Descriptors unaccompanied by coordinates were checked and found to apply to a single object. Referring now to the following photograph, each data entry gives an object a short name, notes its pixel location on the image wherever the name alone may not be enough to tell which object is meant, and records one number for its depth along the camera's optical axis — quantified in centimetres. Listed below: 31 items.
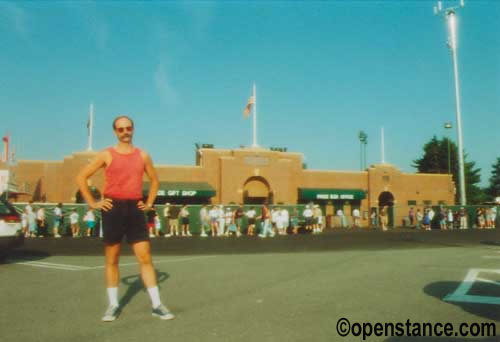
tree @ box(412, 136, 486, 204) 7006
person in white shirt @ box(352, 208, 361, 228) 3436
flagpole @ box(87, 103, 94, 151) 3475
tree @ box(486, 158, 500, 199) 8498
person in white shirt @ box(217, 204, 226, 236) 2405
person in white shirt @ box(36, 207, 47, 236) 2238
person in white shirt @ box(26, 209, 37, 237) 2155
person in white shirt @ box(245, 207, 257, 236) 2422
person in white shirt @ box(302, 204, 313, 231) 2542
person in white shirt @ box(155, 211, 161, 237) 2268
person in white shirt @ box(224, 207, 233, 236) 2436
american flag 3762
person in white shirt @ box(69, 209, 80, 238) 2261
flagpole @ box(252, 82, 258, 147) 3812
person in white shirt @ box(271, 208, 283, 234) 2410
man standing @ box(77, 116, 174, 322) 426
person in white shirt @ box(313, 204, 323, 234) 2595
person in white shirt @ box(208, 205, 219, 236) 2383
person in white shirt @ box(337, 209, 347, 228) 3397
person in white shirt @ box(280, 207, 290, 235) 2412
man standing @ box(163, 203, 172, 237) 2375
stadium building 3247
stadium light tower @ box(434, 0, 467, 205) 3052
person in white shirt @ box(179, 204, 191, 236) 2359
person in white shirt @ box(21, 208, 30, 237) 2142
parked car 925
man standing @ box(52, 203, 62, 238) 2209
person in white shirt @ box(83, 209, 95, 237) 2238
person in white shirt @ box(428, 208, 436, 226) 3002
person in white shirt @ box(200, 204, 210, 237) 2392
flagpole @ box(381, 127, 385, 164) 4340
